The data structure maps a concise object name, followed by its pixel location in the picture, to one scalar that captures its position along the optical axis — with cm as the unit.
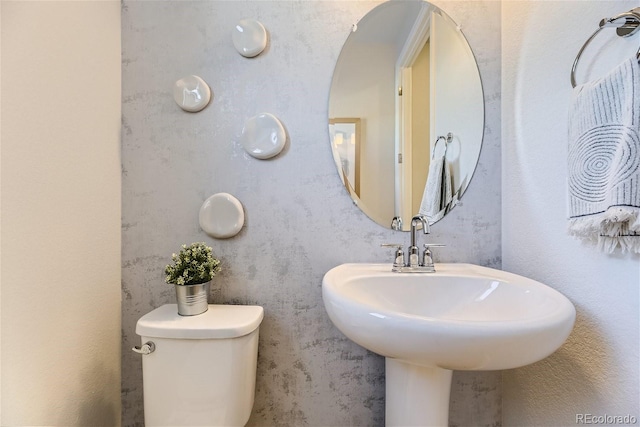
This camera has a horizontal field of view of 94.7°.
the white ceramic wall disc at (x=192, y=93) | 104
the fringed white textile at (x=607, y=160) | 56
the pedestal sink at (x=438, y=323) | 52
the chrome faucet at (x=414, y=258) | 93
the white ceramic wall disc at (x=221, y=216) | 103
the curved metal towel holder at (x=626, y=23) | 59
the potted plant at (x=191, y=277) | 89
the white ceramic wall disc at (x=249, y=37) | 103
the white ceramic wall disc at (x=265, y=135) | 103
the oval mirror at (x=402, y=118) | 105
